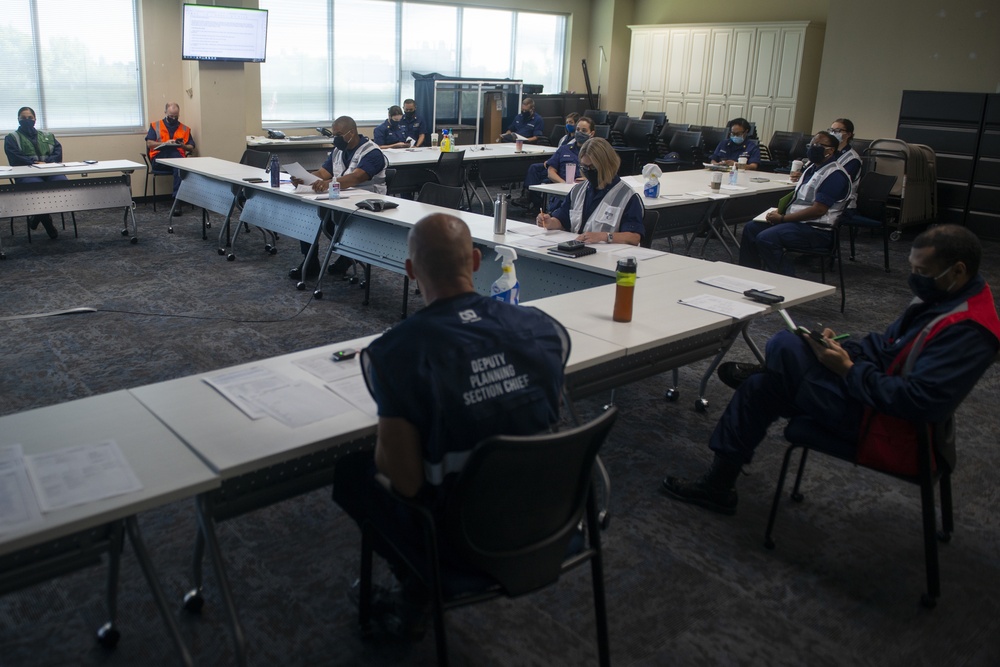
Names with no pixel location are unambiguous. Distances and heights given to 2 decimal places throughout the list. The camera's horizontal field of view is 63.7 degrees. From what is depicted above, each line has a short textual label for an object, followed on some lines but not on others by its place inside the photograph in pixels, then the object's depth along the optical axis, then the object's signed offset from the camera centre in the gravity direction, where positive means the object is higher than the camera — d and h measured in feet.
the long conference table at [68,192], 20.84 -2.42
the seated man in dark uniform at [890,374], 7.44 -2.25
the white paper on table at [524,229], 14.58 -1.89
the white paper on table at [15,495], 4.85 -2.45
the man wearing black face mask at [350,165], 19.35 -1.20
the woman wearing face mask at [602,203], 13.84 -1.30
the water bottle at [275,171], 19.85 -1.46
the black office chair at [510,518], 5.24 -2.67
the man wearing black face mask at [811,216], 18.30 -1.76
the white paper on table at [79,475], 5.14 -2.43
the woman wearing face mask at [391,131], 32.42 -0.59
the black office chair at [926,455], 7.76 -3.04
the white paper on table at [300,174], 19.39 -1.46
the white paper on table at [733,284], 11.01 -2.02
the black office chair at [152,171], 27.94 -2.26
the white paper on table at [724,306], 9.86 -2.10
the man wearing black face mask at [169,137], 28.25 -1.11
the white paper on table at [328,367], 7.42 -2.33
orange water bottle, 9.09 -1.78
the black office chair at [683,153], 35.53 -0.95
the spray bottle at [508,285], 9.40 -1.85
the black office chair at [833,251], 18.01 -2.45
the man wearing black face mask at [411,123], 33.12 -0.24
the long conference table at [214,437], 5.36 -2.42
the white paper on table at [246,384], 6.70 -2.36
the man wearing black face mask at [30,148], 23.76 -1.48
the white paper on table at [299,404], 6.49 -2.37
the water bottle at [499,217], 14.24 -1.65
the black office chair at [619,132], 38.17 -0.19
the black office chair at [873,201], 20.52 -1.51
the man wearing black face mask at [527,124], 36.35 -0.02
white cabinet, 36.35 +2.83
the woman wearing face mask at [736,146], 28.60 -0.43
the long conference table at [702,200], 19.62 -1.67
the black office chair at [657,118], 38.70 +0.58
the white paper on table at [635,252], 12.96 -1.95
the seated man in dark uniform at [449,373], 5.35 -1.67
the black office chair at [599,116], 41.51 +0.53
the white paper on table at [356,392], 6.74 -2.34
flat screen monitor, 27.61 +2.53
